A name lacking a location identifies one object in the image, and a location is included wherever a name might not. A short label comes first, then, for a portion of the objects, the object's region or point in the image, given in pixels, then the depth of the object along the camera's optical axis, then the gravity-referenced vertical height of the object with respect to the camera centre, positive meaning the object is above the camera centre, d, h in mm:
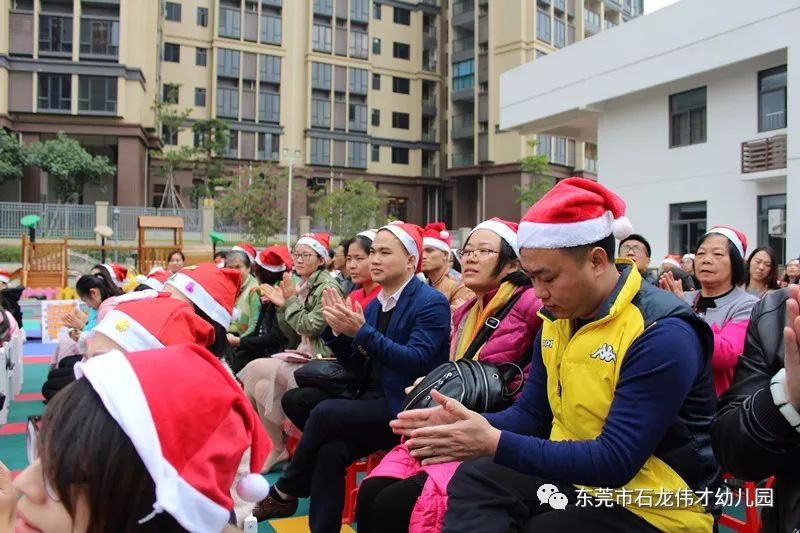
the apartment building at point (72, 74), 26734 +7556
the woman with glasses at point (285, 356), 4734 -623
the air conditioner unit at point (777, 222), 14686 +1103
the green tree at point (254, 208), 27922 +2443
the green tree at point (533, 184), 32156 +4297
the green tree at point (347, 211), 31297 +2638
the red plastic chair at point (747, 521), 3320 -1239
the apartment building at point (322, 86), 36062 +10172
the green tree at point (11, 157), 25641 +4068
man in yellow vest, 1966 -437
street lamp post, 36544 +6040
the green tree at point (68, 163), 25984 +3891
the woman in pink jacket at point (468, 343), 2488 -332
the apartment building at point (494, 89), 36656 +10325
